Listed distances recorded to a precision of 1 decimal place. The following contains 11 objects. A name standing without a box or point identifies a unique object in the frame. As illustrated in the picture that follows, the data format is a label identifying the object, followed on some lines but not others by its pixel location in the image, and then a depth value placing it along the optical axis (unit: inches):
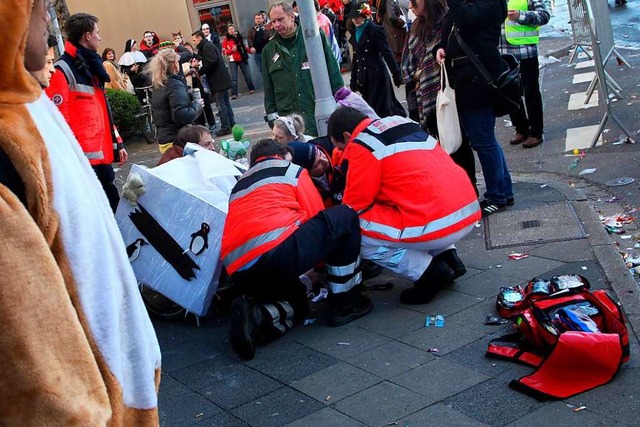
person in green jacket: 318.3
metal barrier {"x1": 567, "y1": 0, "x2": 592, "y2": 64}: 366.9
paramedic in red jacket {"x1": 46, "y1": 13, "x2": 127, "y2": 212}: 256.7
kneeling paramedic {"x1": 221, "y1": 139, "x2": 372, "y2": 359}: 195.0
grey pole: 298.8
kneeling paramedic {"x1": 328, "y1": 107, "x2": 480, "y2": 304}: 206.4
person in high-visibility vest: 348.2
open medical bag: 153.5
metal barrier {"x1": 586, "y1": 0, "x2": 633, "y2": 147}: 321.1
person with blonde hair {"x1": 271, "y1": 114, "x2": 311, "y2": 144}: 263.6
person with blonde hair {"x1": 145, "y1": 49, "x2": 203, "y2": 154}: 321.7
